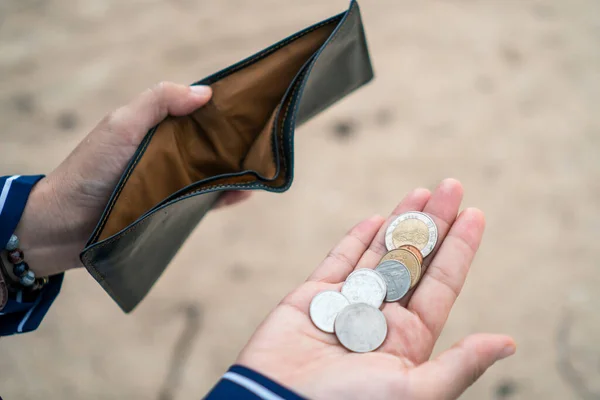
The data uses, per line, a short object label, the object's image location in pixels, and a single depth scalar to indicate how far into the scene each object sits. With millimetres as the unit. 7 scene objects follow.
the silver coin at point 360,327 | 457
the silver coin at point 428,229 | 496
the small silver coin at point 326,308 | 467
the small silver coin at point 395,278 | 480
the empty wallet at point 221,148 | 480
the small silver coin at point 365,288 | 478
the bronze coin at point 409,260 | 485
